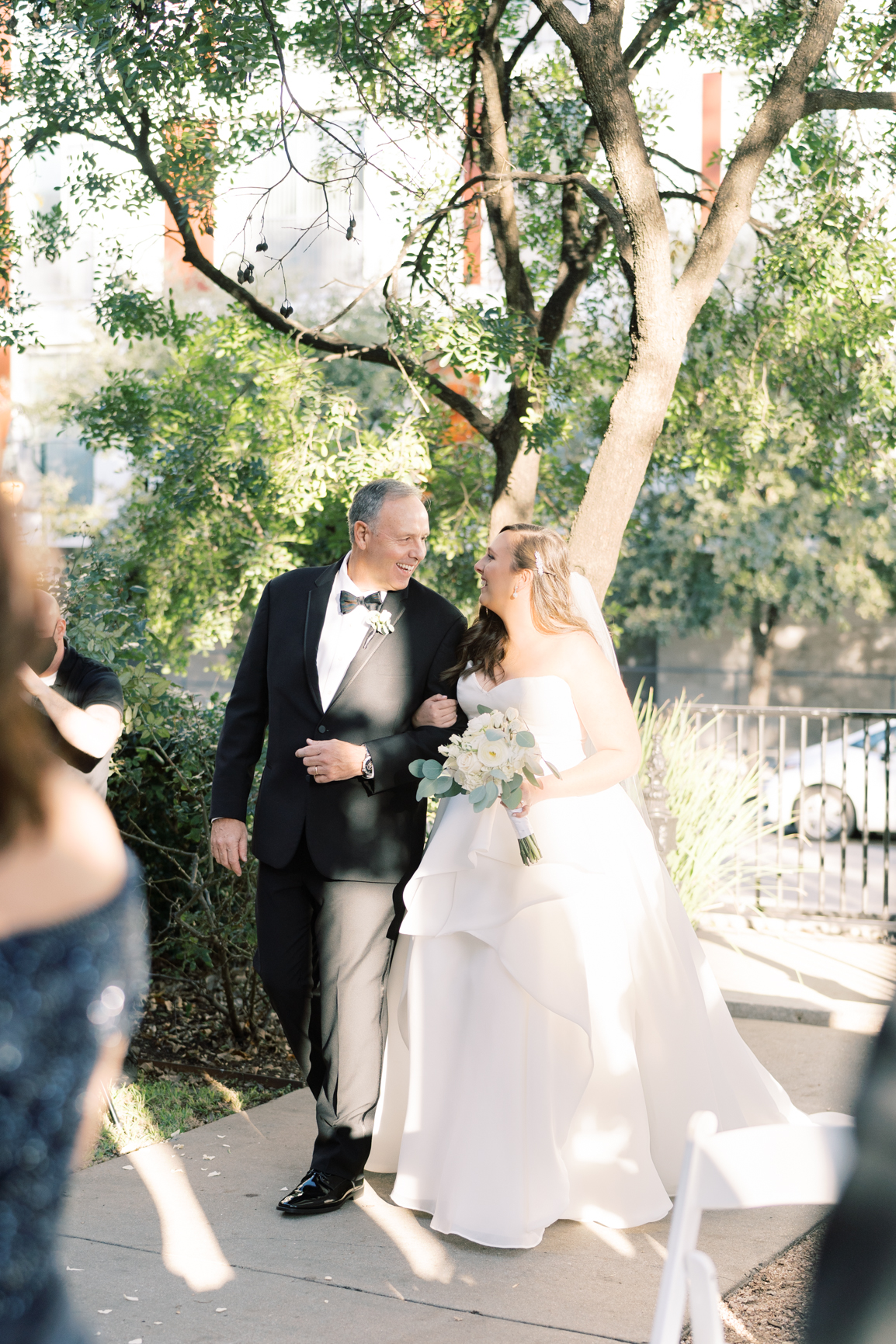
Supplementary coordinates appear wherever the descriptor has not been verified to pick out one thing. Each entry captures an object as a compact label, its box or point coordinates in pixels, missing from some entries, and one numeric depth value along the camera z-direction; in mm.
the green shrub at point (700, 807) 8172
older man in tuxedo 4180
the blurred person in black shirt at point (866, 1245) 999
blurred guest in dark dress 1210
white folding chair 1786
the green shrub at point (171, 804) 5793
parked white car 14367
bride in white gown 3926
